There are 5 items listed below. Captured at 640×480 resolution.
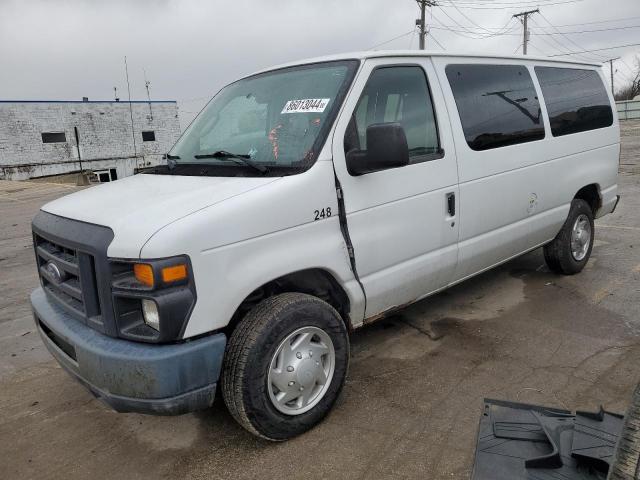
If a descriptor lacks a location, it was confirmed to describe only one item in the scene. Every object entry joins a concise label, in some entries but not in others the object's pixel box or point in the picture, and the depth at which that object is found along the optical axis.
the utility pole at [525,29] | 42.92
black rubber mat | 1.64
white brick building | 30.67
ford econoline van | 2.42
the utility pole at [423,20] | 29.77
